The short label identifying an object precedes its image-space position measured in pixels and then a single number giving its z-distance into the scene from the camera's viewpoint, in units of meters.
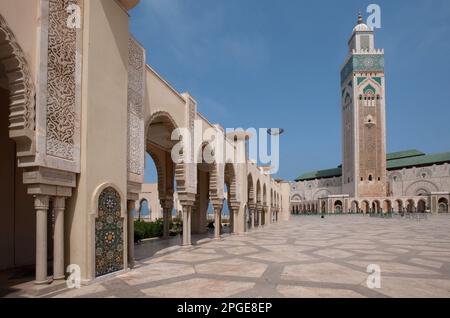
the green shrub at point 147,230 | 12.61
